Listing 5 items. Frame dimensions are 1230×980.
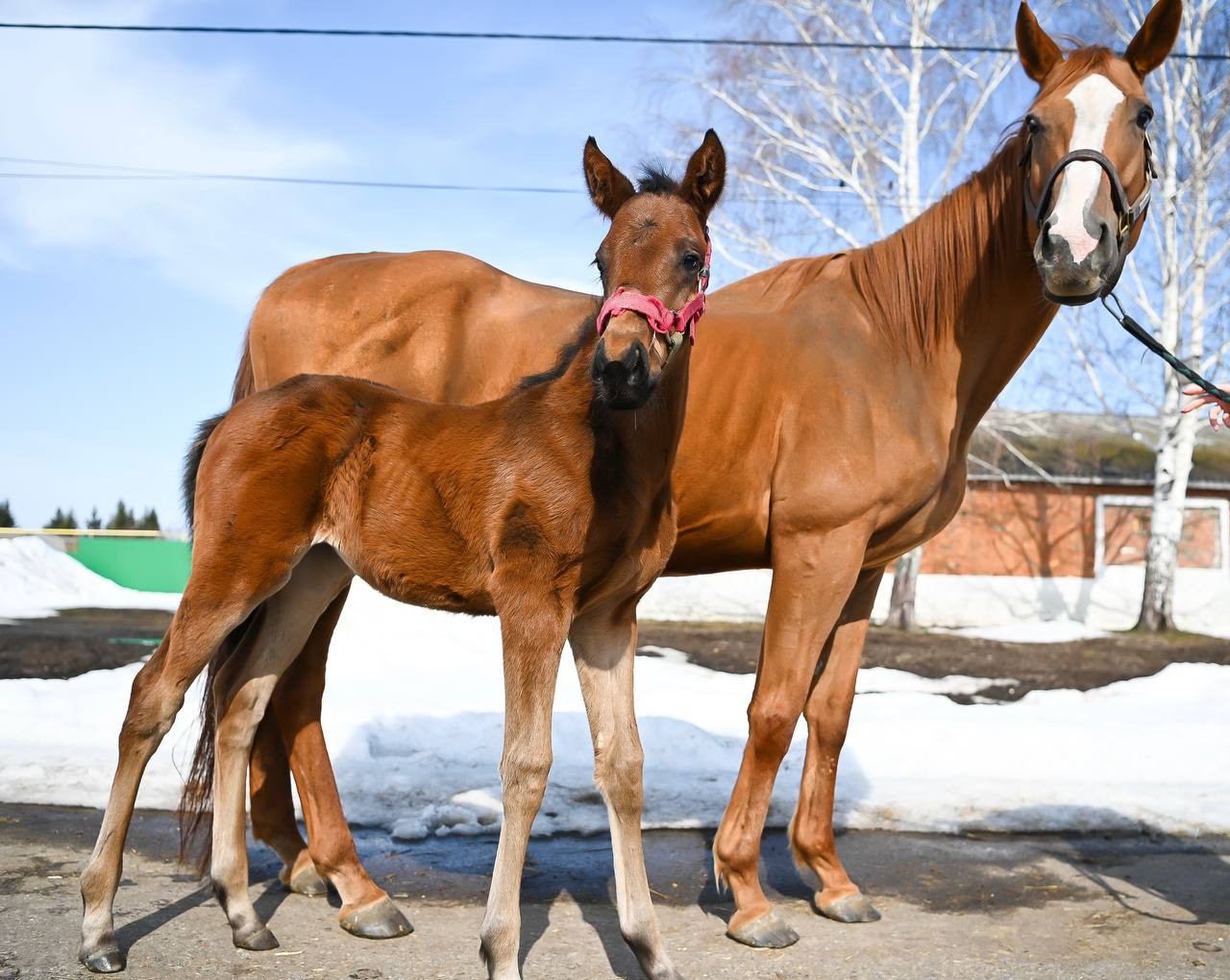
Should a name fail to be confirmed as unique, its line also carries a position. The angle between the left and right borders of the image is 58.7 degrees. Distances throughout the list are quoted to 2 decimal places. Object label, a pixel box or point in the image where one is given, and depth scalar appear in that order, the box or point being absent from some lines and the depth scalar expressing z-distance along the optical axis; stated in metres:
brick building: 23.64
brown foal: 3.30
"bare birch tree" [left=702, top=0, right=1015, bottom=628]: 17.09
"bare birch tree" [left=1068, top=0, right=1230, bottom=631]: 16.70
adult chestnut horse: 4.19
